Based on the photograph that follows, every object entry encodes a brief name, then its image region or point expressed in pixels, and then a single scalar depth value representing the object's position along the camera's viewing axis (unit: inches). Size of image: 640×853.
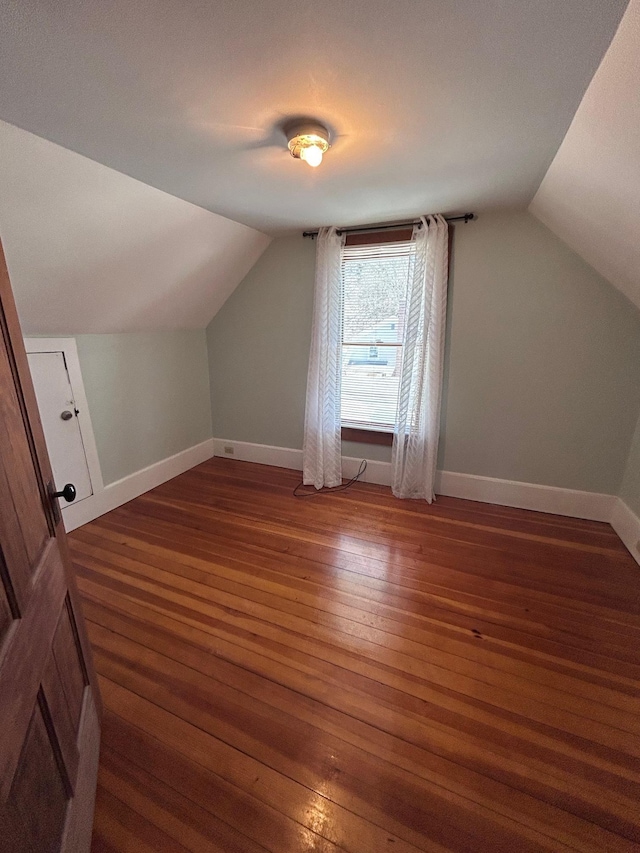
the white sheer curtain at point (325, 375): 115.1
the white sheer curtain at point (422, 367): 103.4
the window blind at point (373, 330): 113.0
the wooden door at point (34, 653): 29.2
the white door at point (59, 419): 95.0
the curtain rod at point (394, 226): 99.9
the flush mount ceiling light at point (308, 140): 54.8
